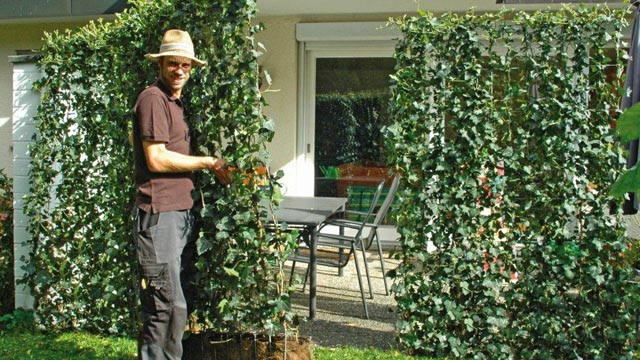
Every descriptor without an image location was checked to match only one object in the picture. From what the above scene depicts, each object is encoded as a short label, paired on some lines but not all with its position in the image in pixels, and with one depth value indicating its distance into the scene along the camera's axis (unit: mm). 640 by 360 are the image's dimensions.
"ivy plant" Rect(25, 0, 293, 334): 3709
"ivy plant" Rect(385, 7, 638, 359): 3998
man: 3385
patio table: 4892
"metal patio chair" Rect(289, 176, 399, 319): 5402
